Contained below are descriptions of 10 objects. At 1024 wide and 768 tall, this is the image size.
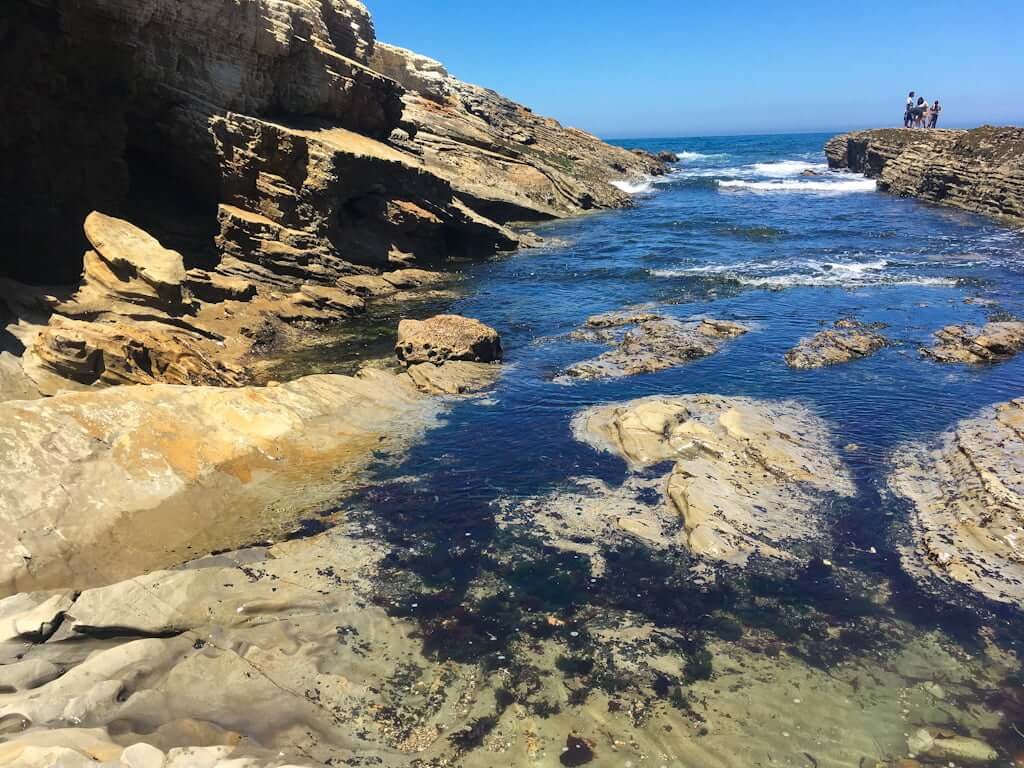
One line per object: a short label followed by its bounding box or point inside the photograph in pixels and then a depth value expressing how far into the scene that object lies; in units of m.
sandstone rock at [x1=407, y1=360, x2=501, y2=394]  15.84
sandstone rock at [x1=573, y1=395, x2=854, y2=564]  10.09
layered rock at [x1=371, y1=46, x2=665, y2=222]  41.34
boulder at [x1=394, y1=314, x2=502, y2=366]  17.34
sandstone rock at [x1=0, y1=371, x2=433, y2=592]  8.70
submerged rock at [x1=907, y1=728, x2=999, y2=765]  6.45
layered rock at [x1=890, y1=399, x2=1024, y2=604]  9.30
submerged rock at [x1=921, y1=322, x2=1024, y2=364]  17.39
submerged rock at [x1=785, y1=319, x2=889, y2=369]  17.44
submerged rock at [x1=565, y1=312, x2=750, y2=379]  17.38
